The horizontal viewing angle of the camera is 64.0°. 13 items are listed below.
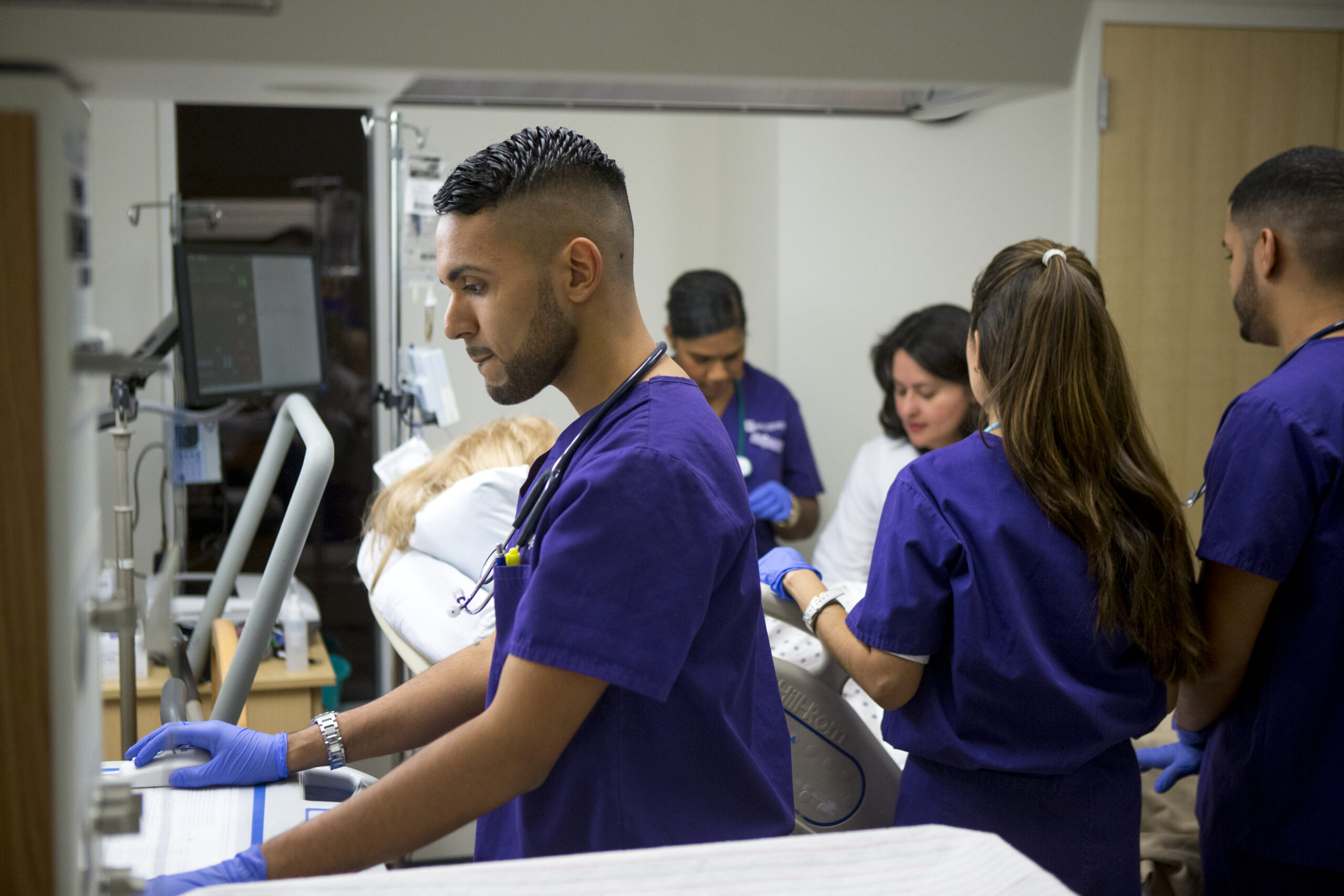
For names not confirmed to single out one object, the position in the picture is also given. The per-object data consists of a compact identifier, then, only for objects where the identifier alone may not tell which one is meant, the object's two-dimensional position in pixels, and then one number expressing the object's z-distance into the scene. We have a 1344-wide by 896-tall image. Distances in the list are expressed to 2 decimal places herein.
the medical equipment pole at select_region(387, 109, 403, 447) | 2.59
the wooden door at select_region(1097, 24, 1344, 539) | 3.04
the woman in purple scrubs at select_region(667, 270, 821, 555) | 3.04
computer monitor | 2.37
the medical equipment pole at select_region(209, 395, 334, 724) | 1.41
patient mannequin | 1.92
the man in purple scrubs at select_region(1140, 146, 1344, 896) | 1.44
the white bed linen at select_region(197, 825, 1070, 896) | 0.75
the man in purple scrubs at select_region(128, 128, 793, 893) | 0.95
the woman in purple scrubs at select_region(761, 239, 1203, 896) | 1.35
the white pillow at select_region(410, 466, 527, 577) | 1.99
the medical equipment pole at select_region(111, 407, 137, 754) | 1.67
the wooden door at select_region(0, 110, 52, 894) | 0.61
